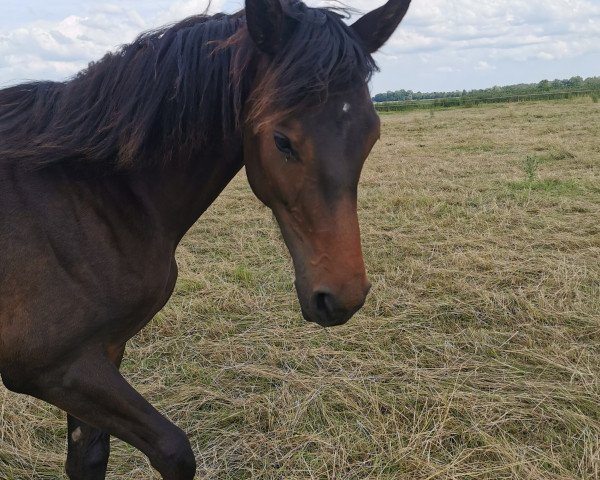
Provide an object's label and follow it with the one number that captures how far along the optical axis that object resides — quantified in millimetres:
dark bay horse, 1684
